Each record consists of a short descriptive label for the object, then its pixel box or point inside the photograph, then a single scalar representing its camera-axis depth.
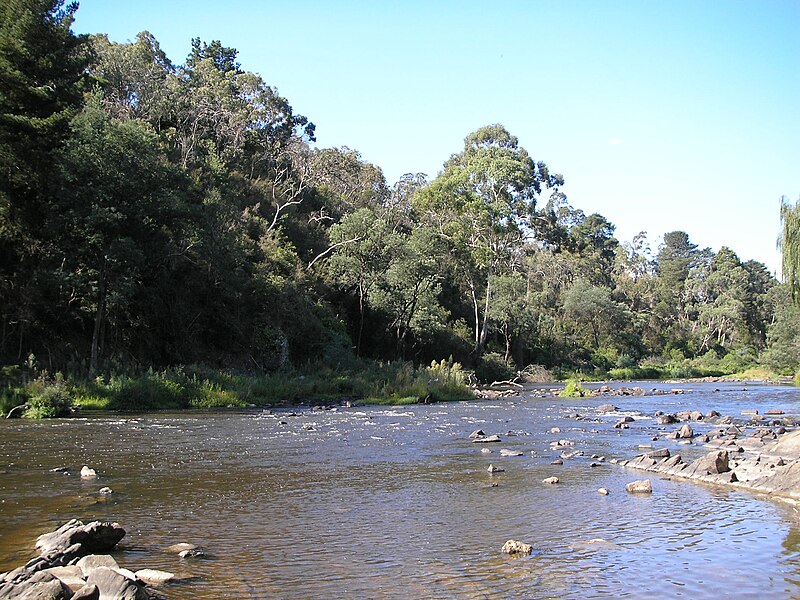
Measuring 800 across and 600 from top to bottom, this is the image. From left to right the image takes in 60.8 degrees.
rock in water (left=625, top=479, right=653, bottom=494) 11.86
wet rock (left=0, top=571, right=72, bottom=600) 5.61
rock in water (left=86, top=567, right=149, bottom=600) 5.87
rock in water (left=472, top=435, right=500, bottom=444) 18.92
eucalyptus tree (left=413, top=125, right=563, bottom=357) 59.44
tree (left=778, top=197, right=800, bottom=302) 30.48
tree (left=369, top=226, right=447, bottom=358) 49.47
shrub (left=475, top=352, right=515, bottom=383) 56.81
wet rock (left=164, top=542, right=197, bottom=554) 8.05
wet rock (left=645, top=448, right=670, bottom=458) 15.27
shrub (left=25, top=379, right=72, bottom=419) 22.27
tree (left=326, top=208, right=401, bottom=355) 49.53
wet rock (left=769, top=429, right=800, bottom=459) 14.32
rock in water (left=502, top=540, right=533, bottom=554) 8.24
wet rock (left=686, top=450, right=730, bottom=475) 13.36
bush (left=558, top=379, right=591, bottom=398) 41.06
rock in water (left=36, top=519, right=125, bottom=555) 7.43
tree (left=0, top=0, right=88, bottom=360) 28.89
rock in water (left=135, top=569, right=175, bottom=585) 6.93
